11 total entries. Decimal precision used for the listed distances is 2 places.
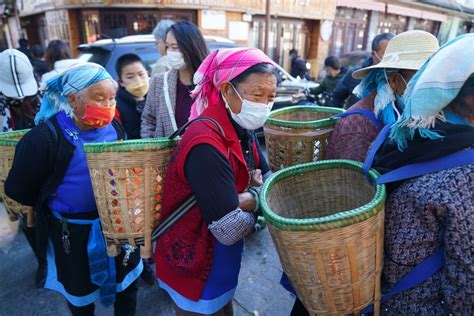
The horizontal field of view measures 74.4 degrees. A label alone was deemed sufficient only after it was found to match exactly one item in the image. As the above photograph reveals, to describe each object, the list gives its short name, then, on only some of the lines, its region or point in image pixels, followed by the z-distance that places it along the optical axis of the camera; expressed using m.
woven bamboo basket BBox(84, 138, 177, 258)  1.29
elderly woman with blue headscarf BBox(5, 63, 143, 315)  1.61
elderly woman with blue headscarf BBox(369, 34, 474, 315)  0.96
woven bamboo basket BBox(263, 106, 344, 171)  1.72
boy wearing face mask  2.73
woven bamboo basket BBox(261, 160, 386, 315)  0.95
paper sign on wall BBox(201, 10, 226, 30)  9.84
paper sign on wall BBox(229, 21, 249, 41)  10.59
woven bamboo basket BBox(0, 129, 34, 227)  1.81
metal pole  9.49
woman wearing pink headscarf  1.21
